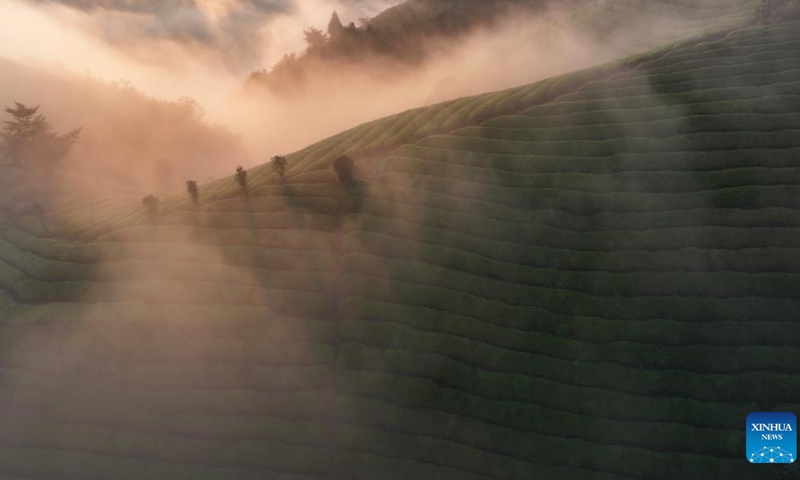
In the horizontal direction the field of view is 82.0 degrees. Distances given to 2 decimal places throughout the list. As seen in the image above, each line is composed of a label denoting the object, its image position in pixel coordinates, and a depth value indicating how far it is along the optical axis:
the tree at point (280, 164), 49.91
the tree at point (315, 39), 163.88
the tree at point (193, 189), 47.22
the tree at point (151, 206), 46.08
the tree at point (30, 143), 65.00
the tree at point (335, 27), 164.20
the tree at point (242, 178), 48.03
